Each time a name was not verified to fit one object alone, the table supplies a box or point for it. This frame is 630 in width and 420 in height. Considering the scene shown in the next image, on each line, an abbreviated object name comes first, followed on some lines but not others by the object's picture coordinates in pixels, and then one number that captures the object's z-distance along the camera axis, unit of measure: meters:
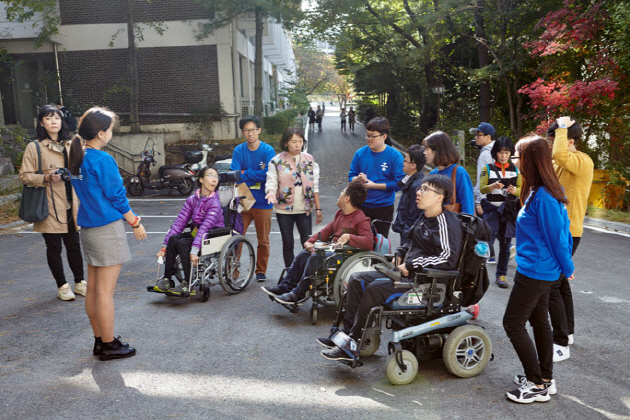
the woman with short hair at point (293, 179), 6.08
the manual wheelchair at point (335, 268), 4.99
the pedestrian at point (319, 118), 36.16
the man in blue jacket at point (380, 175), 5.75
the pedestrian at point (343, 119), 35.66
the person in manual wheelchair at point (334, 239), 5.16
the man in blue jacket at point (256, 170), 6.34
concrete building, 20.42
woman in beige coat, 5.77
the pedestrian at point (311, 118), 37.12
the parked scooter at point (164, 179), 14.63
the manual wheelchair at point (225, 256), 5.85
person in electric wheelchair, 3.96
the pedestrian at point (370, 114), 29.79
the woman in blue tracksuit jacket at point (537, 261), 3.49
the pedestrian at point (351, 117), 36.34
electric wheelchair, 3.95
